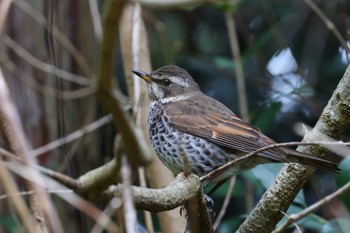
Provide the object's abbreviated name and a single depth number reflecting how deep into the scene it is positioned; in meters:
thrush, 7.87
